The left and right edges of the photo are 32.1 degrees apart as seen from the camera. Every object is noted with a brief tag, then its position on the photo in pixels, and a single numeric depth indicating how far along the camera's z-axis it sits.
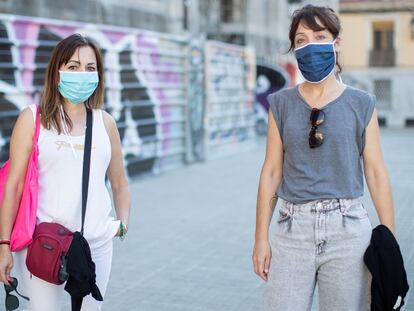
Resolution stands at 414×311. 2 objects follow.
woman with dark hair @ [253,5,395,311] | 2.96
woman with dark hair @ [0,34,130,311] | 3.18
